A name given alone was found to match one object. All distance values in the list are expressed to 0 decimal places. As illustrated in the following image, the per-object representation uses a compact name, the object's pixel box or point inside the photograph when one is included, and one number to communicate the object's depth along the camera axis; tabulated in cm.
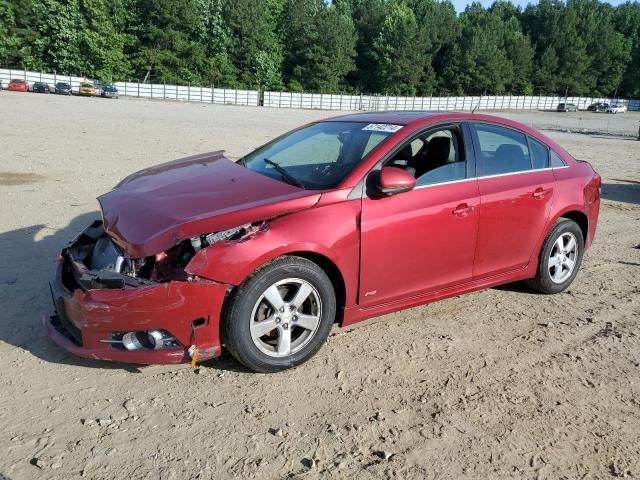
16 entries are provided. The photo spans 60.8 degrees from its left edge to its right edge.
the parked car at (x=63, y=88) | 4879
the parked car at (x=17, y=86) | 4834
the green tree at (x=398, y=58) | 8712
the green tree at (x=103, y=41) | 6475
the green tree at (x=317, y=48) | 8056
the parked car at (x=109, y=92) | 5025
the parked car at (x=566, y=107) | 8381
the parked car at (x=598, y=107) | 8218
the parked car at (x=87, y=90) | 4894
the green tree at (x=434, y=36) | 9200
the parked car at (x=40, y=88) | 4928
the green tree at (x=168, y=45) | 6919
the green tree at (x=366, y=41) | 9131
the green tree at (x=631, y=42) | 11012
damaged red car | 322
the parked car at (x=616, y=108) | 8056
